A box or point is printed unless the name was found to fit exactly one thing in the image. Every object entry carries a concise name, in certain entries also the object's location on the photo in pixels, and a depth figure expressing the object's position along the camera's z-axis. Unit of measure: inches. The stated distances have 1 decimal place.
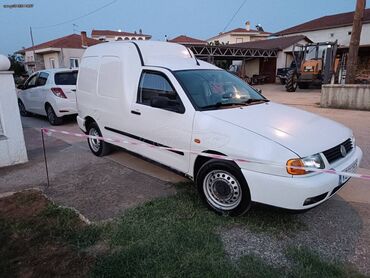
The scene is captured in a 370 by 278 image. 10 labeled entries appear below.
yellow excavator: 796.0
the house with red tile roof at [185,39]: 2174.7
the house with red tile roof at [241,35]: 2028.8
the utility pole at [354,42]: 490.6
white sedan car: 359.6
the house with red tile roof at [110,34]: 2053.4
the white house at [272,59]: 1120.8
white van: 124.5
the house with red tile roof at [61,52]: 1366.9
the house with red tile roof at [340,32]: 1048.8
